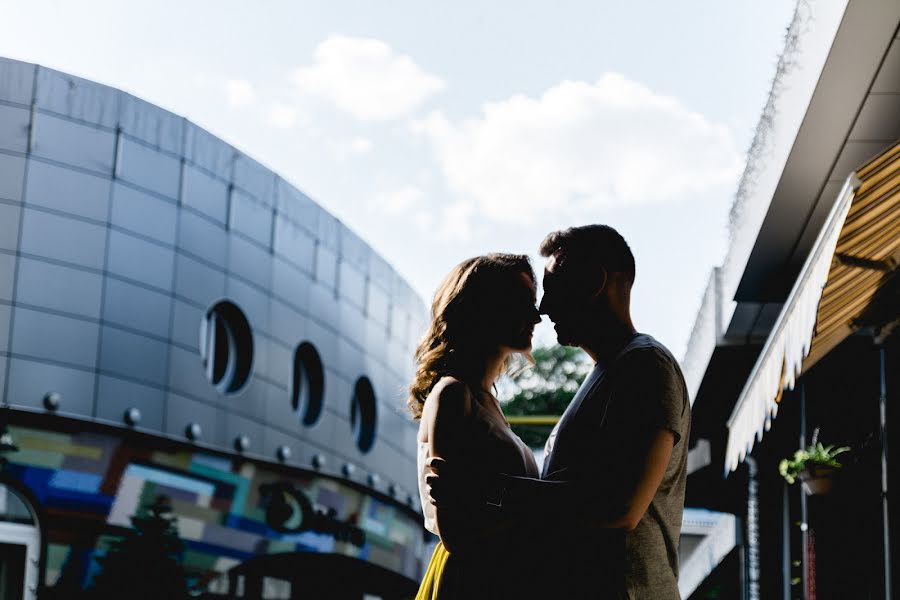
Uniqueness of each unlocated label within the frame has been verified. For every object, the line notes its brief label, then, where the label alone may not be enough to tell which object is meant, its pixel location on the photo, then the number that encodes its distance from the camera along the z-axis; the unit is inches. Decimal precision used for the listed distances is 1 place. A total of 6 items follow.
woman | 122.3
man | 112.3
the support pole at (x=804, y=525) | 435.8
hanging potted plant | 377.4
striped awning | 243.9
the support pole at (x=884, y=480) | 353.4
